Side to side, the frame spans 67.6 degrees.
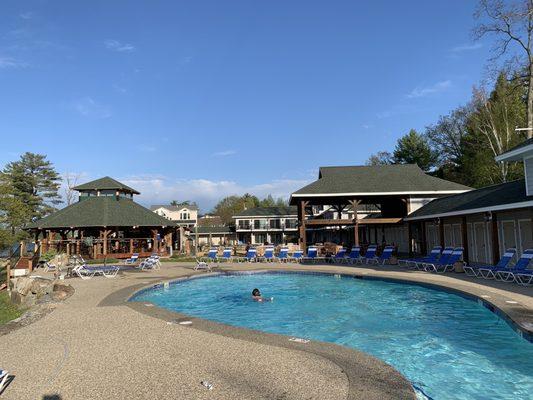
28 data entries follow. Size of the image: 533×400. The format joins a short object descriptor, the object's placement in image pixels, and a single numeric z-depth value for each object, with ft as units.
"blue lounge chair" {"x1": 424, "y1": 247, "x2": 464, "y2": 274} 54.90
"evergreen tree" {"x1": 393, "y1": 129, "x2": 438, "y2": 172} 166.30
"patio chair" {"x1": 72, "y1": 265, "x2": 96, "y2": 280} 57.88
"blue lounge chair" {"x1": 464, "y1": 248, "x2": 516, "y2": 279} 45.42
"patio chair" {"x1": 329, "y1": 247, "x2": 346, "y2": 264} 76.13
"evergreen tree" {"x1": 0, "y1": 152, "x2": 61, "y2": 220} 167.12
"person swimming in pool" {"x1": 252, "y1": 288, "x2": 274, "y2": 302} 45.27
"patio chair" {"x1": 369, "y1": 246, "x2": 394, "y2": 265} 69.41
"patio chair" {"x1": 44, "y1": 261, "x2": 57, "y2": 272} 71.10
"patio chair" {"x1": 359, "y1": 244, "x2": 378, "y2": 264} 72.36
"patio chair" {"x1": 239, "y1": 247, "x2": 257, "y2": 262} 83.41
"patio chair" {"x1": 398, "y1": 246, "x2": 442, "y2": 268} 60.14
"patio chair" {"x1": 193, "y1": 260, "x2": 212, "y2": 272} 67.79
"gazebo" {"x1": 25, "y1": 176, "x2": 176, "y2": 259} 97.09
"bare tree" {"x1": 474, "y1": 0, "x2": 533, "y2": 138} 84.89
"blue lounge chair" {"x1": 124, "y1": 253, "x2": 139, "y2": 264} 77.48
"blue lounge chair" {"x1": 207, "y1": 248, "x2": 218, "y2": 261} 82.74
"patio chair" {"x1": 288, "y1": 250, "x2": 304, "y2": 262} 78.54
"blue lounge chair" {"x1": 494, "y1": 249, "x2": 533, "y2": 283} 41.45
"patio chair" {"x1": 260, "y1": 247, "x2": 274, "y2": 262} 82.28
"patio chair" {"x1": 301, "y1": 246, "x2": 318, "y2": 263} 79.46
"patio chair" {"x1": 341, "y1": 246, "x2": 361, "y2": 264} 73.00
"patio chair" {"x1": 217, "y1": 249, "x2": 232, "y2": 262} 84.74
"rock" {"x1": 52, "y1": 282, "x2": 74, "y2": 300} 40.07
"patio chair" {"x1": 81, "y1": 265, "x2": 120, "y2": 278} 59.72
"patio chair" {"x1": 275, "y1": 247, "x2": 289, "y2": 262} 80.02
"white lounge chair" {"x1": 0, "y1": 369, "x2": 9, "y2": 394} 15.46
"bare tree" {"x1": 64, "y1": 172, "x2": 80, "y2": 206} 181.68
